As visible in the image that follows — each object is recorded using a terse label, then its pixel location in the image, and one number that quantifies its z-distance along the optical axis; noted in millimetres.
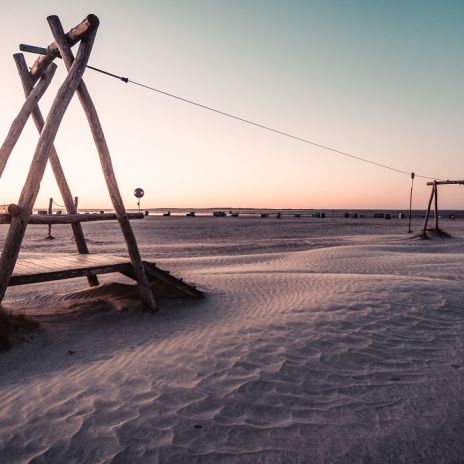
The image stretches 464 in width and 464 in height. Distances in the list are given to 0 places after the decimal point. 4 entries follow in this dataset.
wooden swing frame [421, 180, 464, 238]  23916
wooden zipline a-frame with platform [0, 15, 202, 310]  4902
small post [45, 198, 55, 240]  26038
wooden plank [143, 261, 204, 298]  6742
